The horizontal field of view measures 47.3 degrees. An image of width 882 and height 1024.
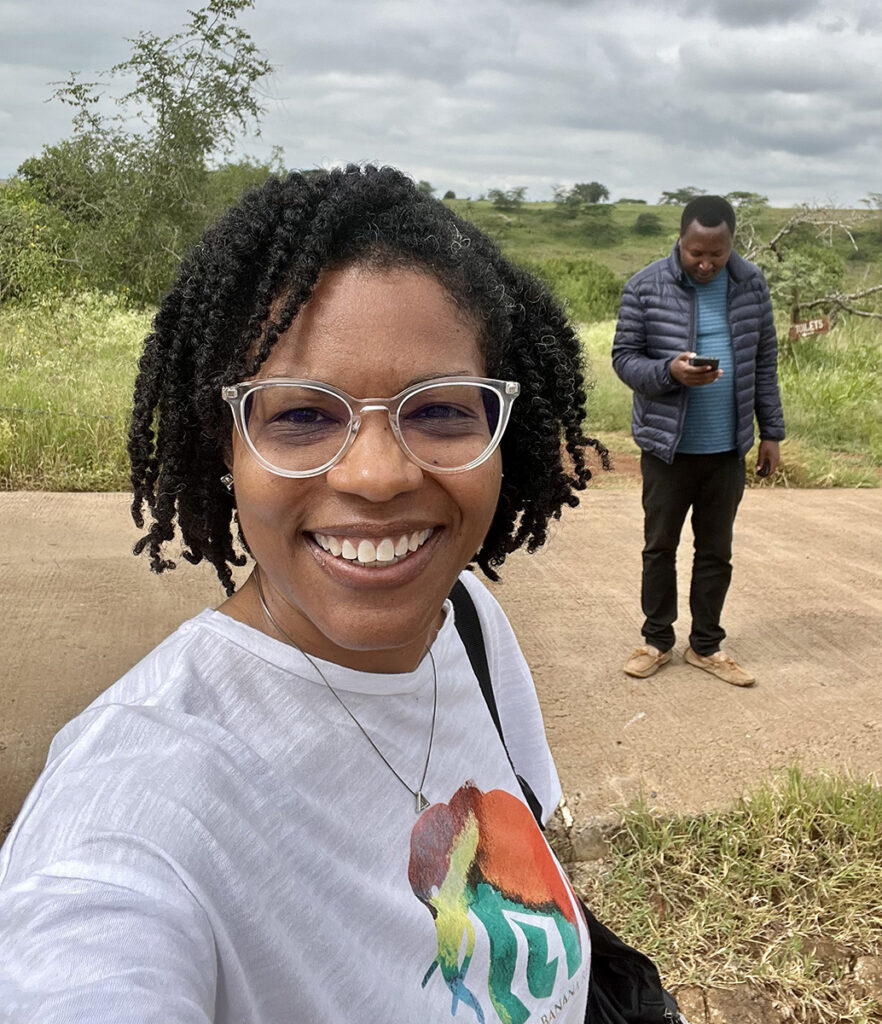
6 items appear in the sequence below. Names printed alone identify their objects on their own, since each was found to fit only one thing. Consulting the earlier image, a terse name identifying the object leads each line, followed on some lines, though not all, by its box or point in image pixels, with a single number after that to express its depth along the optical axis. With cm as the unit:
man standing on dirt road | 394
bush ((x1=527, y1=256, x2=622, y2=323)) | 2916
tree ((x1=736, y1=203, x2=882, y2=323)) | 1095
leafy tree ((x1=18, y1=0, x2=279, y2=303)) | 1340
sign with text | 702
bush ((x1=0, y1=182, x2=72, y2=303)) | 1348
